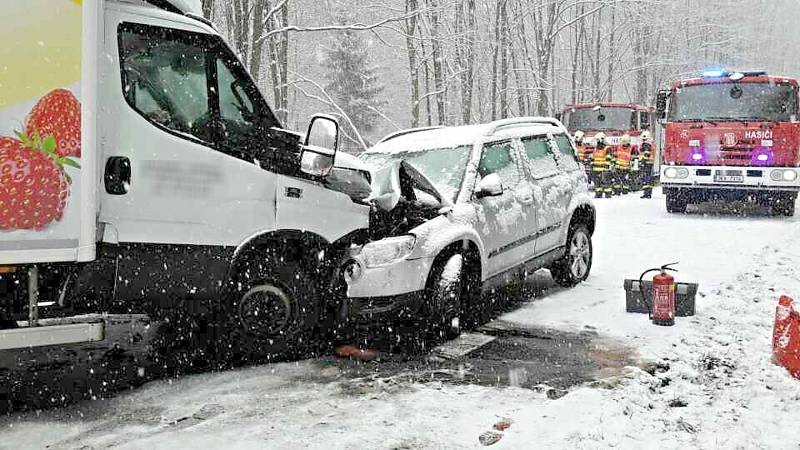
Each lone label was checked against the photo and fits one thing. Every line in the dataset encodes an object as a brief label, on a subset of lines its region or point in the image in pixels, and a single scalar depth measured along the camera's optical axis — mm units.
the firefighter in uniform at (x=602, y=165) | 21359
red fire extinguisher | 6863
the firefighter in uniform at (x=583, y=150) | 21484
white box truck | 4336
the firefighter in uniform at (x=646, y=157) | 22172
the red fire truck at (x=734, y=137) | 14906
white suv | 6066
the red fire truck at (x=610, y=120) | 21984
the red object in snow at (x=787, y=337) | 5320
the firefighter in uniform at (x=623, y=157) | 21688
